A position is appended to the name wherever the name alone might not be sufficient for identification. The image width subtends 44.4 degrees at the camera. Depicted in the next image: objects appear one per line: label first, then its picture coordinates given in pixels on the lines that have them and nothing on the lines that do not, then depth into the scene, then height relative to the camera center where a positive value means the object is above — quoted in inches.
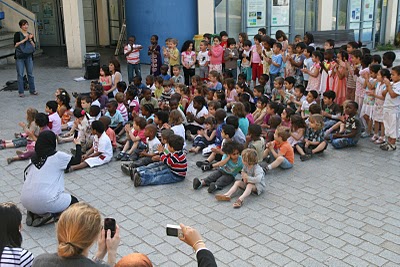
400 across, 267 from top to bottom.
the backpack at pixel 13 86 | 533.2 -67.4
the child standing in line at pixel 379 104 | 339.0 -60.8
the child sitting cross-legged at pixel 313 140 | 325.1 -81.7
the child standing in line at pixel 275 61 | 454.9 -39.6
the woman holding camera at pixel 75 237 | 117.4 -50.9
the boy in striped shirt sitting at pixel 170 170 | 281.1 -85.9
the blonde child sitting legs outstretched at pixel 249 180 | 258.4 -84.8
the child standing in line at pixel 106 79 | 454.6 -52.9
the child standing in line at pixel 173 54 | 510.9 -35.3
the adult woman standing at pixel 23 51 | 479.5 -28.1
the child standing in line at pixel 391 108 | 326.6 -62.1
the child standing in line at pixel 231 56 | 494.6 -37.4
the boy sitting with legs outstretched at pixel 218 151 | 296.7 -80.8
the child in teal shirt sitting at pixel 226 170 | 275.4 -84.6
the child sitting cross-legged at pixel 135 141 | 325.4 -79.6
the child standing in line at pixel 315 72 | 413.4 -45.7
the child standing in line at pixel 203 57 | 499.4 -38.1
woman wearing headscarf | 228.2 -73.1
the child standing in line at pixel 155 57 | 510.6 -38.1
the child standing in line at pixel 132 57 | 522.6 -38.8
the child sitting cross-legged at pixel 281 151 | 299.1 -81.2
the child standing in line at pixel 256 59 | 483.8 -40.5
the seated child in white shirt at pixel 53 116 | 354.7 -67.5
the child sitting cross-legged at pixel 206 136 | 343.6 -80.9
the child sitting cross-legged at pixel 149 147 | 306.7 -78.5
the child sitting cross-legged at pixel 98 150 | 314.0 -82.2
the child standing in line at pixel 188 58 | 501.4 -39.0
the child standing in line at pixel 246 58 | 504.1 -40.3
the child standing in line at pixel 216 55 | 495.7 -36.1
